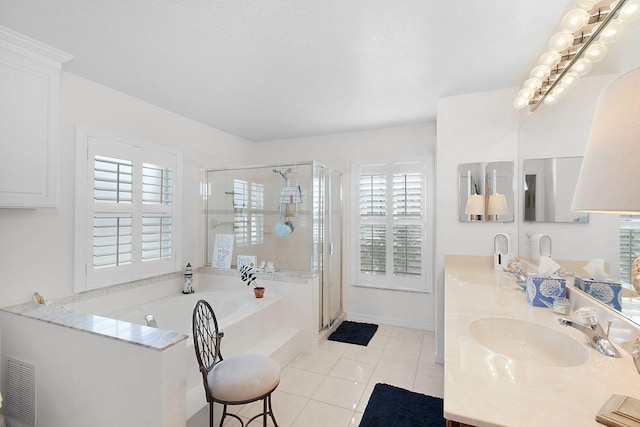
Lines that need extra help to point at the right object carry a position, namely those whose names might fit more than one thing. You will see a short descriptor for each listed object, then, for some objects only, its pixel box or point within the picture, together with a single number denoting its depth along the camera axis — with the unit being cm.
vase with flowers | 302
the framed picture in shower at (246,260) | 345
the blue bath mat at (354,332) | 326
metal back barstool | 156
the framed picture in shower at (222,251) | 350
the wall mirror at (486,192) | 251
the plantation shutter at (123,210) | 238
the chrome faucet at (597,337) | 101
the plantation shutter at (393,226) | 358
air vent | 171
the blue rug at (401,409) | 197
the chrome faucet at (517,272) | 193
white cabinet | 176
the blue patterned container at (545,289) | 149
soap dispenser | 242
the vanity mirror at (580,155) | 107
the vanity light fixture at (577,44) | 118
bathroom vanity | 73
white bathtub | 199
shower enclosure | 328
